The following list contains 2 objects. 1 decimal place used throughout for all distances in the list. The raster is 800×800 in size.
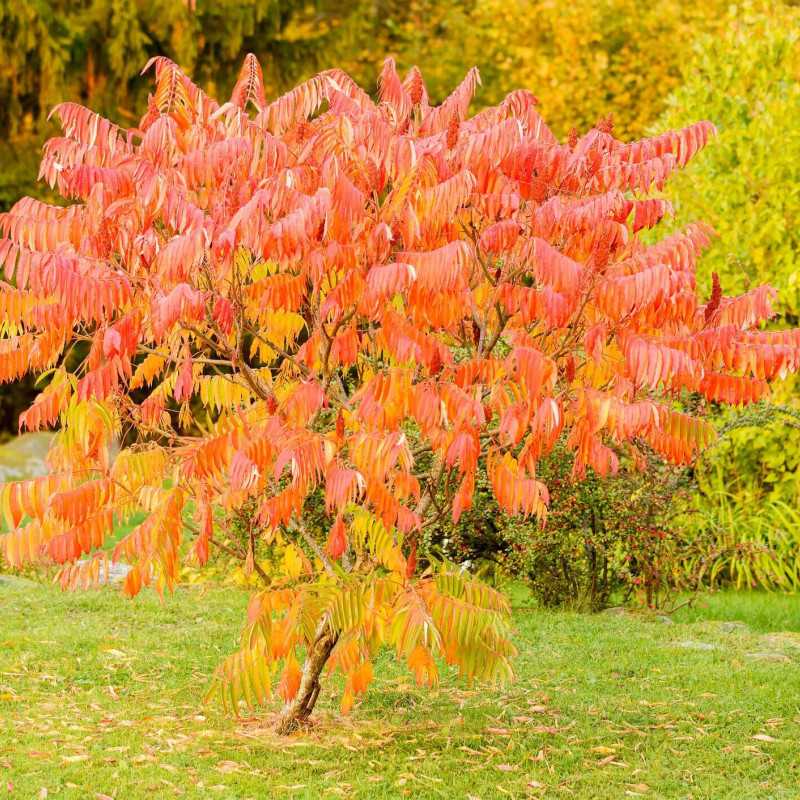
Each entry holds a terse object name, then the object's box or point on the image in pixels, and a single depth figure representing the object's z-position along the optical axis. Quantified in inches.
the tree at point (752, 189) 465.7
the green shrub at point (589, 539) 364.8
